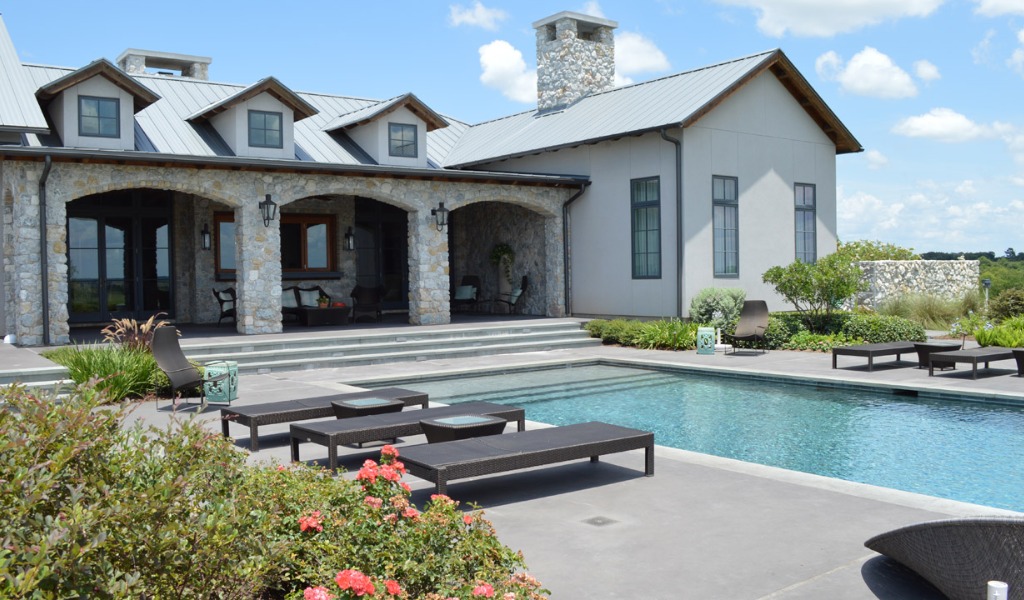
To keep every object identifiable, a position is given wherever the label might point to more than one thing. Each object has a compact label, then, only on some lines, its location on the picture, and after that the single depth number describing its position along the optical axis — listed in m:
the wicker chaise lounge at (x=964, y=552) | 3.41
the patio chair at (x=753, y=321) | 14.72
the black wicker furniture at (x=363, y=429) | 6.31
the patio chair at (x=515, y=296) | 20.00
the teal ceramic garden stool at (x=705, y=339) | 14.60
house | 15.12
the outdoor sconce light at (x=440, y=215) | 17.09
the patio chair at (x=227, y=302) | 17.64
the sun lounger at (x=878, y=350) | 12.00
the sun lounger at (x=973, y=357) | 10.79
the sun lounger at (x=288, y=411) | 7.20
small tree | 15.30
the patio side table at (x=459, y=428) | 6.50
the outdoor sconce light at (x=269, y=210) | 15.19
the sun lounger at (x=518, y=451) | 5.32
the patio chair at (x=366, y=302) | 18.47
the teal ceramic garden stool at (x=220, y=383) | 9.44
